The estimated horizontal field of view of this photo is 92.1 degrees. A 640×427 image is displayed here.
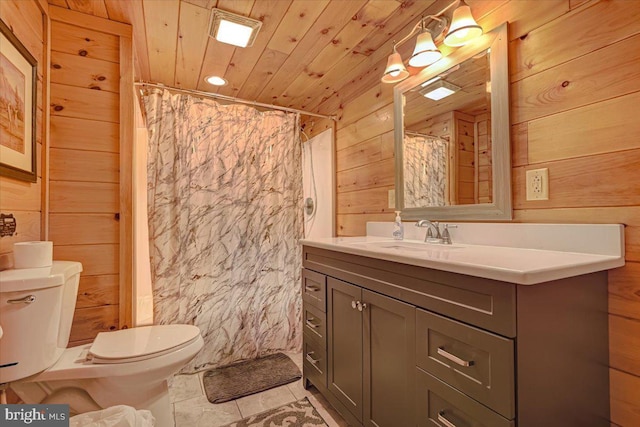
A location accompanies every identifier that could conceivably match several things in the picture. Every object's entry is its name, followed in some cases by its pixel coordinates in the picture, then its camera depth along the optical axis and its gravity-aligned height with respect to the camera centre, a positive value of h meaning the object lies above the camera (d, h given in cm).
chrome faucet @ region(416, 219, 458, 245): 150 -9
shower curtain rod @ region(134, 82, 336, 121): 203 +86
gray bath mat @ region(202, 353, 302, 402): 184 -105
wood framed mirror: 131 +40
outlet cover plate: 116 +12
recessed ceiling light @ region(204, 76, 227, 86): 233 +105
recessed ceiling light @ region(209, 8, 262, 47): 162 +105
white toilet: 107 -57
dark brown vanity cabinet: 78 -40
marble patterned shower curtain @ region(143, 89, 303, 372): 204 -4
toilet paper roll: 119 -15
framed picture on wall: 116 +45
